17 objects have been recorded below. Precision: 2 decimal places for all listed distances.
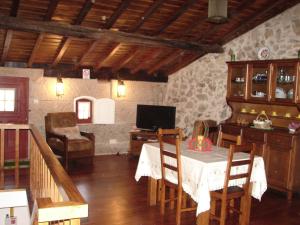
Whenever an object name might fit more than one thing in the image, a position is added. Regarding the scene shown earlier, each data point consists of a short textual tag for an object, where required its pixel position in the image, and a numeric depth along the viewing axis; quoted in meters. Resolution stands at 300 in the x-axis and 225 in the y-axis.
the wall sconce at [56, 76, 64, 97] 6.82
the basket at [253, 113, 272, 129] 5.42
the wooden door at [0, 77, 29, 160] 6.47
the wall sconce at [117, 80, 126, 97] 7.59
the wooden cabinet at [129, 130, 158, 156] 7.18
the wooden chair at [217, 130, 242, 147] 3.93
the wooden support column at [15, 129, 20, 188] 4.33
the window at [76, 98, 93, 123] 7.38
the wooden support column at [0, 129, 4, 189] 4.47
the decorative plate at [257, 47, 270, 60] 5.80
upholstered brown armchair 6.16
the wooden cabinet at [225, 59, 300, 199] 4.87
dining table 3.27
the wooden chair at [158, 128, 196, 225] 3.57
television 7.25
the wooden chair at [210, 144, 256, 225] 3.30
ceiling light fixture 3.49
